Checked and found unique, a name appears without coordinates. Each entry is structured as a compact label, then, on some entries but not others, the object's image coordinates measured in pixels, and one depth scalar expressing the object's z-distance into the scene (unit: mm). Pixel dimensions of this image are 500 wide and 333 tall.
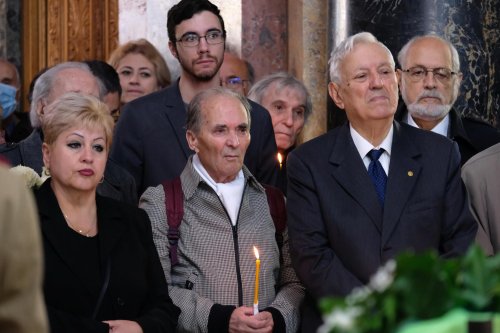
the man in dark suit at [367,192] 7718
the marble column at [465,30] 11342
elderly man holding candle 8031
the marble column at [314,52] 12702
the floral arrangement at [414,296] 3687
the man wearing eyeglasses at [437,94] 10107
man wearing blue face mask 11818
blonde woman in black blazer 7361
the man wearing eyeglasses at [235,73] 11900
